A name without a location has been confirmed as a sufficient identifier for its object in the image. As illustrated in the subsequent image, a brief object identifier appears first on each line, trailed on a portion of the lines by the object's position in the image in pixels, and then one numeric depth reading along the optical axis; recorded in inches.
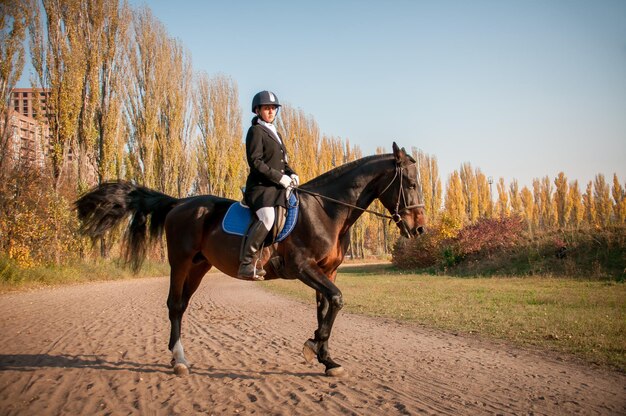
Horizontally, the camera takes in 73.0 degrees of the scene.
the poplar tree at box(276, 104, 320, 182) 1907.0
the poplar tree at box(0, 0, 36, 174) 810.2
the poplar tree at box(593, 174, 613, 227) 1871.8
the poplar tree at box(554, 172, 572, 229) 2166.6
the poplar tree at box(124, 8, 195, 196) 1298.0
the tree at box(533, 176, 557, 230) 2267.5
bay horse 214.4
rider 217.8
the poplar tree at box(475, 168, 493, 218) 2314.2
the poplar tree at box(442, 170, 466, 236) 2197.3
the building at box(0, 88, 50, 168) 799.7
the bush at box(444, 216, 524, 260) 944.5
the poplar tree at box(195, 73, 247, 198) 1556.3
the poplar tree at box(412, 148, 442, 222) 2230.6
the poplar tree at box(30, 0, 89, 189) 974.4
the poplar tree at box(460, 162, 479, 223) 2300.7
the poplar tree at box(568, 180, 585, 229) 2122.3
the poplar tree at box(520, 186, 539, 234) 2346.2
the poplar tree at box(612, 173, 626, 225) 1705.5
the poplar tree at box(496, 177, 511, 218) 2404.5
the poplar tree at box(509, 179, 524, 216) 2392.8
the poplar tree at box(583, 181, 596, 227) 1989.7
